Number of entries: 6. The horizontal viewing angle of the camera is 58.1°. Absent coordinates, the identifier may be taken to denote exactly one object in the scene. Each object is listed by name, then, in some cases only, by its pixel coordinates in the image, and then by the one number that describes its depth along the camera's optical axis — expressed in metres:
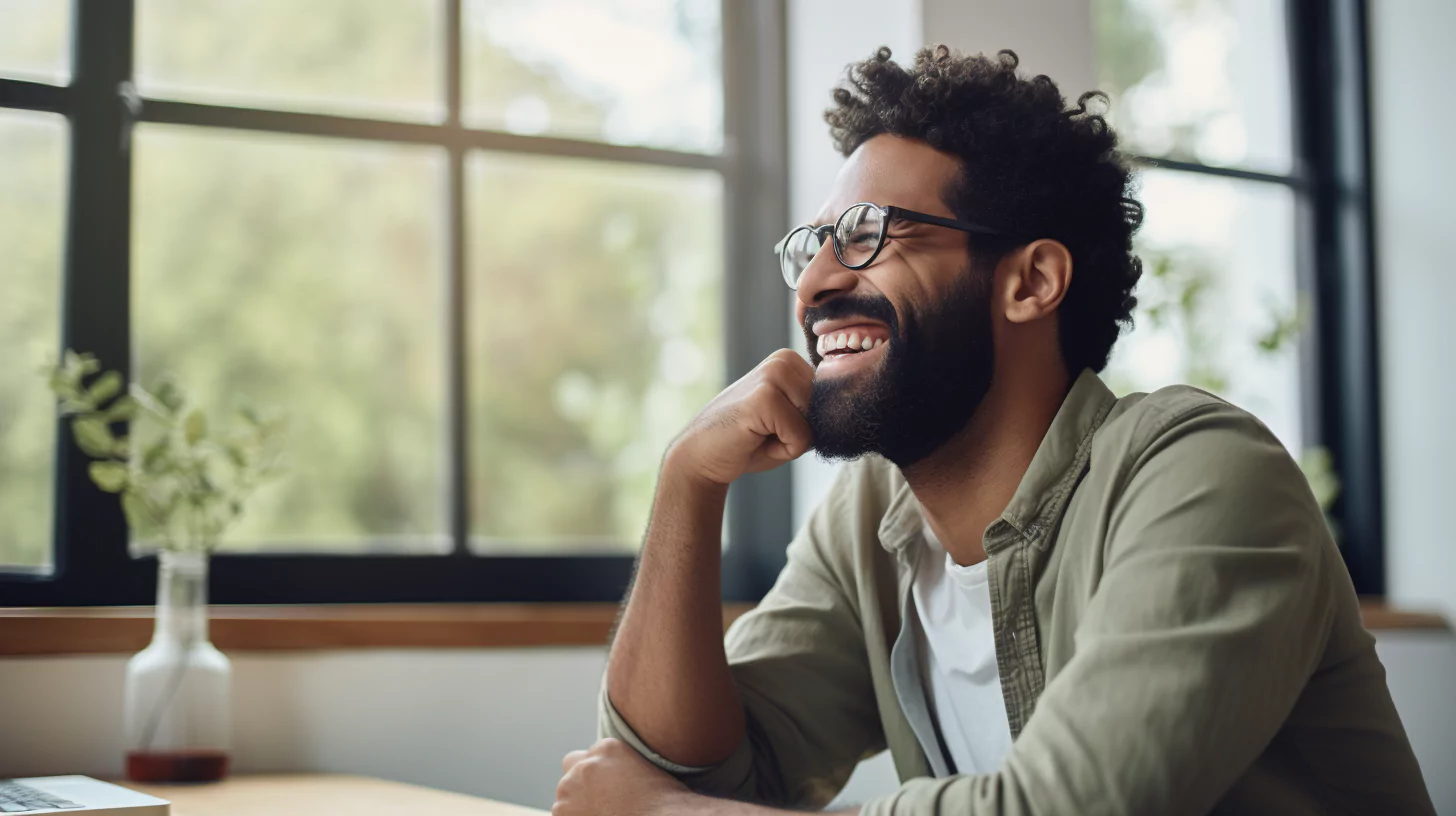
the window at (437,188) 2.09
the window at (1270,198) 2.99
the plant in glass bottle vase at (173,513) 1.71
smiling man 1.25
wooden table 1.46
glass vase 1.69
